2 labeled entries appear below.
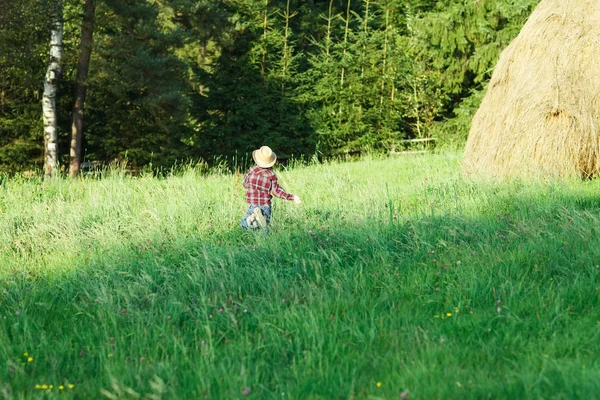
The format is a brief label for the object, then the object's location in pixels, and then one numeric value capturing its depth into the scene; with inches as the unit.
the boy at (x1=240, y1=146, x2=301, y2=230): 540.7
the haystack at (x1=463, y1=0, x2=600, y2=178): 764.6
